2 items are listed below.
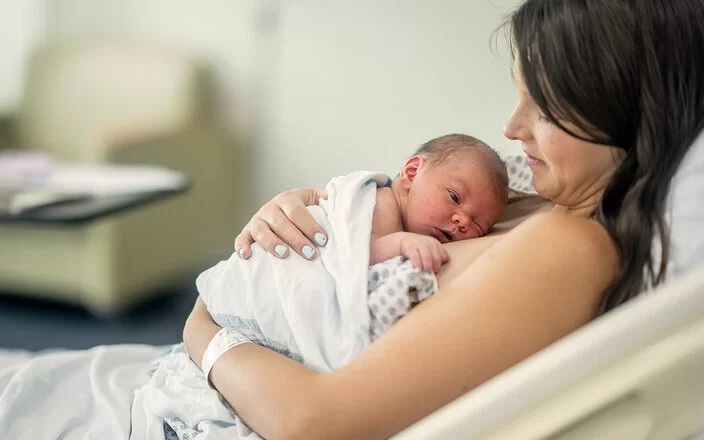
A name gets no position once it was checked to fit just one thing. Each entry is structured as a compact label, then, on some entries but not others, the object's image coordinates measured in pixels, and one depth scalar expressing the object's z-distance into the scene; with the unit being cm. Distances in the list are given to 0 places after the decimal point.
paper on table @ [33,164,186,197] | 233
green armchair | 292
